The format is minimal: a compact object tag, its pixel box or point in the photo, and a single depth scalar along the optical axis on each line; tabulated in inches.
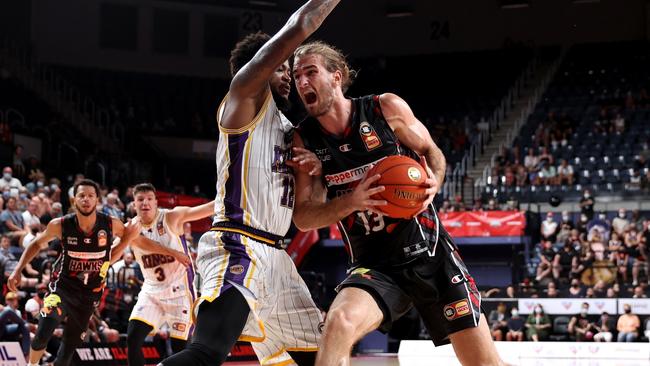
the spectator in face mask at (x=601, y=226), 782.5
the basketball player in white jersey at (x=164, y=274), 351.9
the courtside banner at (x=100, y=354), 504.7
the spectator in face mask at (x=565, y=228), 797.9
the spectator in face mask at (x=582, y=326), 667.4
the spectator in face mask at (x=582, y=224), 803.4
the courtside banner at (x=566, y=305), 682.2
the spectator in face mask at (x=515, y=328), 679.1
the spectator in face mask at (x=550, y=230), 811.4
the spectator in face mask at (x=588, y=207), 815.7
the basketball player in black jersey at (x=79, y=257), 354.9
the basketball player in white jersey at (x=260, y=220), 168.9
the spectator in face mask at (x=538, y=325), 685.9
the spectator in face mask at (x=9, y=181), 618.5
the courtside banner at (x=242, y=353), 648.4
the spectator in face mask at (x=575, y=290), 705.0
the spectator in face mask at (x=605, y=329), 654.5
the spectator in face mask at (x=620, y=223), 783.1
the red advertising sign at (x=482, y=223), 824.3
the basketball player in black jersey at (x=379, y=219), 185.5
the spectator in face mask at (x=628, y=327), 644.1
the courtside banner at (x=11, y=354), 447.2
